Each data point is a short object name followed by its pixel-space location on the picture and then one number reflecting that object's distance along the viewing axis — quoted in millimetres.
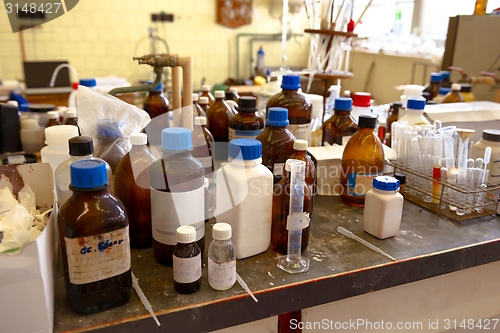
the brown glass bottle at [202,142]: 1087
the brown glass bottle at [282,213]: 900
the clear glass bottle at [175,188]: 799
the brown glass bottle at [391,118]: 1513
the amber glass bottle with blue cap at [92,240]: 671
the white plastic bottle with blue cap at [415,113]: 1314
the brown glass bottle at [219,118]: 1295
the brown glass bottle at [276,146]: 1031
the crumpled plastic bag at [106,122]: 960
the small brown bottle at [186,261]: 742
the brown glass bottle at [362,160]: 1119
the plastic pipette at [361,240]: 927
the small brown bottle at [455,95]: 1711
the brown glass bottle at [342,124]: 1290
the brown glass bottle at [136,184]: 867
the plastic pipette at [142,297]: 715
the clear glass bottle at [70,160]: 816
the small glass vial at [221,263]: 773
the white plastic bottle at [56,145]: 985
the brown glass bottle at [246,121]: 1136
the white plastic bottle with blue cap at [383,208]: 962
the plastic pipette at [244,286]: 777
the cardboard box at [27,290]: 614
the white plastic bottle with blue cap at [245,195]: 835
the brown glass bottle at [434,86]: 1977
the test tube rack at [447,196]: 1087
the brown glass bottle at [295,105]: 1201
